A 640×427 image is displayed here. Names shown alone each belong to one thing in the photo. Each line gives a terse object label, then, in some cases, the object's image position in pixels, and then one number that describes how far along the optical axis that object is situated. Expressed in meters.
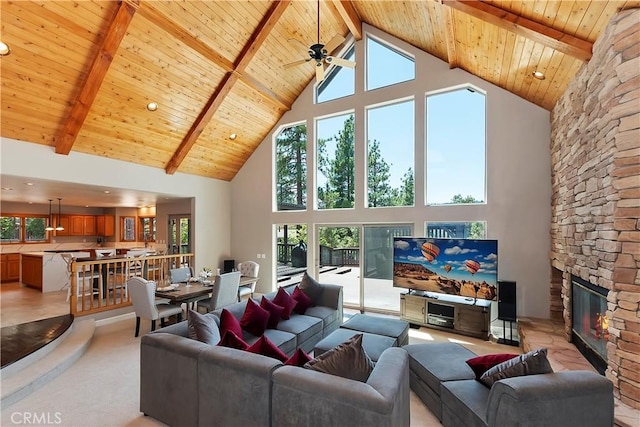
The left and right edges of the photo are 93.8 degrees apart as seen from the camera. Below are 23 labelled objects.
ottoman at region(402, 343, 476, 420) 2.67
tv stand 4.63
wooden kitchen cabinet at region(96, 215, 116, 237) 11.14
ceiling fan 3.89
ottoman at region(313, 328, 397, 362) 3.19
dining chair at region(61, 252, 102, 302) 6.87
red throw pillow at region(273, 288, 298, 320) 4.30
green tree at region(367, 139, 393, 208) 6.28
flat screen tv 4.64
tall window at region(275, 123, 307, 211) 7.39
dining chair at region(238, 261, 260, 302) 6.63
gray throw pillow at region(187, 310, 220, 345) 2.72
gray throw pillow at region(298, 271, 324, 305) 5.02
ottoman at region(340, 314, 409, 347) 3.66
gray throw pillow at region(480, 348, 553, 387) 2.12
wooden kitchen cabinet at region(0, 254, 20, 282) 8.39
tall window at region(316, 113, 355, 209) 6.74
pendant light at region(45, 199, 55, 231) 9.85
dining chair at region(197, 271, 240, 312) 4.82
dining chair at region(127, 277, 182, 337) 4.45
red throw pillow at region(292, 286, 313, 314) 4.65
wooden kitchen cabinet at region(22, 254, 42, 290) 7.45
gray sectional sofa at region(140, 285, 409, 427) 1.82
